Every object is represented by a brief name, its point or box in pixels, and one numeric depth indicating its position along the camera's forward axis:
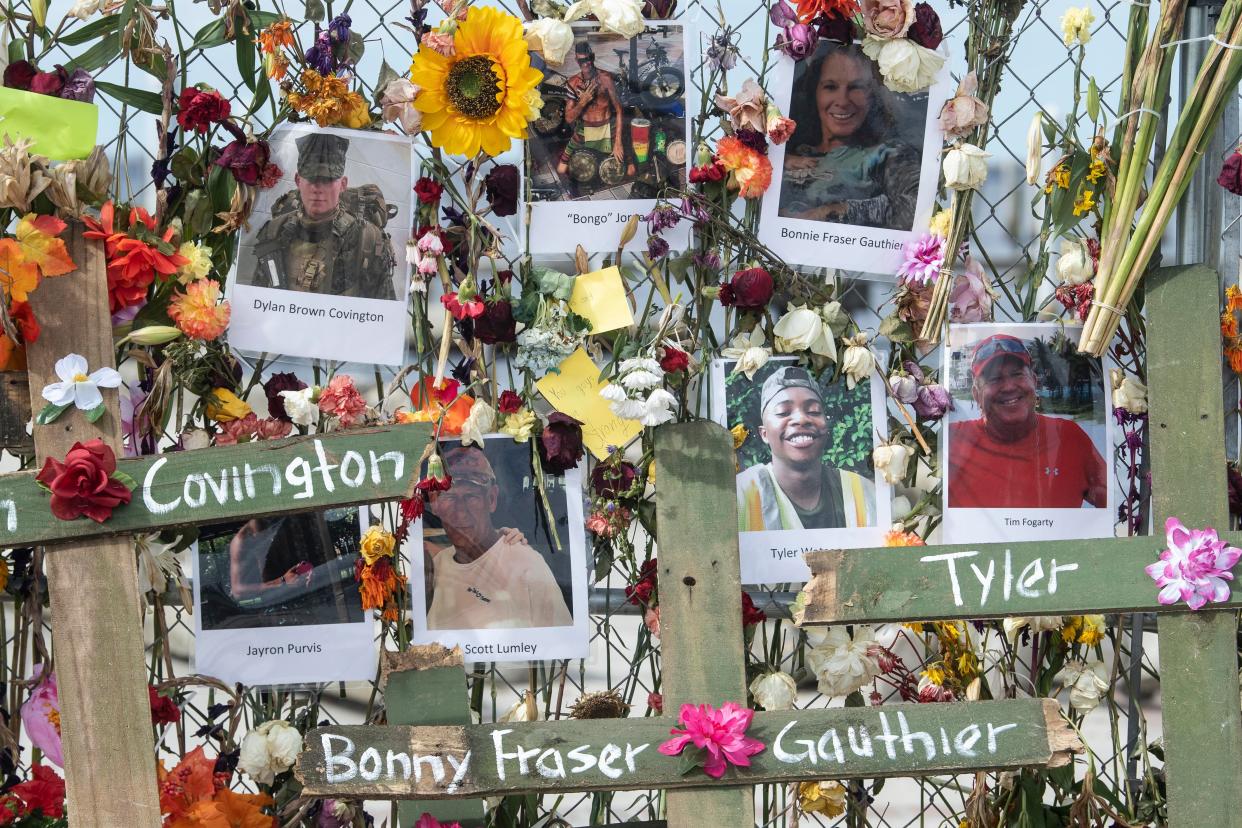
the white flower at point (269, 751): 3.60
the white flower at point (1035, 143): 3.50
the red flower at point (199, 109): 3.50
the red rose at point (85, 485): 3.32
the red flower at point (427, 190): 3.56
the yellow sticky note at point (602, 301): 3.57
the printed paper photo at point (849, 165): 3.56
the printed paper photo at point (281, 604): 3.64
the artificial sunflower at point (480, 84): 3.48
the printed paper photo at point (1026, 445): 3.60
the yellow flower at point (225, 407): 3.59
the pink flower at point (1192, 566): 3.39
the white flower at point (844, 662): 3.60
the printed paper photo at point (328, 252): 3.57
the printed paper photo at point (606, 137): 3.55
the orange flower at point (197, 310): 3.52
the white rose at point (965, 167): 3.53
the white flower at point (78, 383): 3.36
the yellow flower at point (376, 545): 3.60
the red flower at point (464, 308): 3.54
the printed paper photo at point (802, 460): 3.61
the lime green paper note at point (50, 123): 3.40
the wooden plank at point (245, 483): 3.34
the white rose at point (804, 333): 3.56
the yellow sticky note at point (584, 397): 3.59
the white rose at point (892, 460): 3.58
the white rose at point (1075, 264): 3.55
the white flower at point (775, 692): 3.59
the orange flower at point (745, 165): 3.54
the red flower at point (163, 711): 3.61
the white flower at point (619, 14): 3.50
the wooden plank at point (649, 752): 3.37
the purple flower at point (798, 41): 3.52
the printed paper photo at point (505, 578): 3.62
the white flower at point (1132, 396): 3.57
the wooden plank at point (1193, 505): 3.42
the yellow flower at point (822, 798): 3.68
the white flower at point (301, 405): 3.54
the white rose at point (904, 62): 3.52
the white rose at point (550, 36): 3.50
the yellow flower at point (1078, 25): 3.52
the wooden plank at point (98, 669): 3.36
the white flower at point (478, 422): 3.56
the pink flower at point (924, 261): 3.56
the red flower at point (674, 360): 3.52
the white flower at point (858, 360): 3.57
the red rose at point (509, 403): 3.59
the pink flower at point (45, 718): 3.59
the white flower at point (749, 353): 3.57
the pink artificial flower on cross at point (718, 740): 3.36
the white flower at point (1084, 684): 3.61
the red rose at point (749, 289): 3.54
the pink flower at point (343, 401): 3.53
